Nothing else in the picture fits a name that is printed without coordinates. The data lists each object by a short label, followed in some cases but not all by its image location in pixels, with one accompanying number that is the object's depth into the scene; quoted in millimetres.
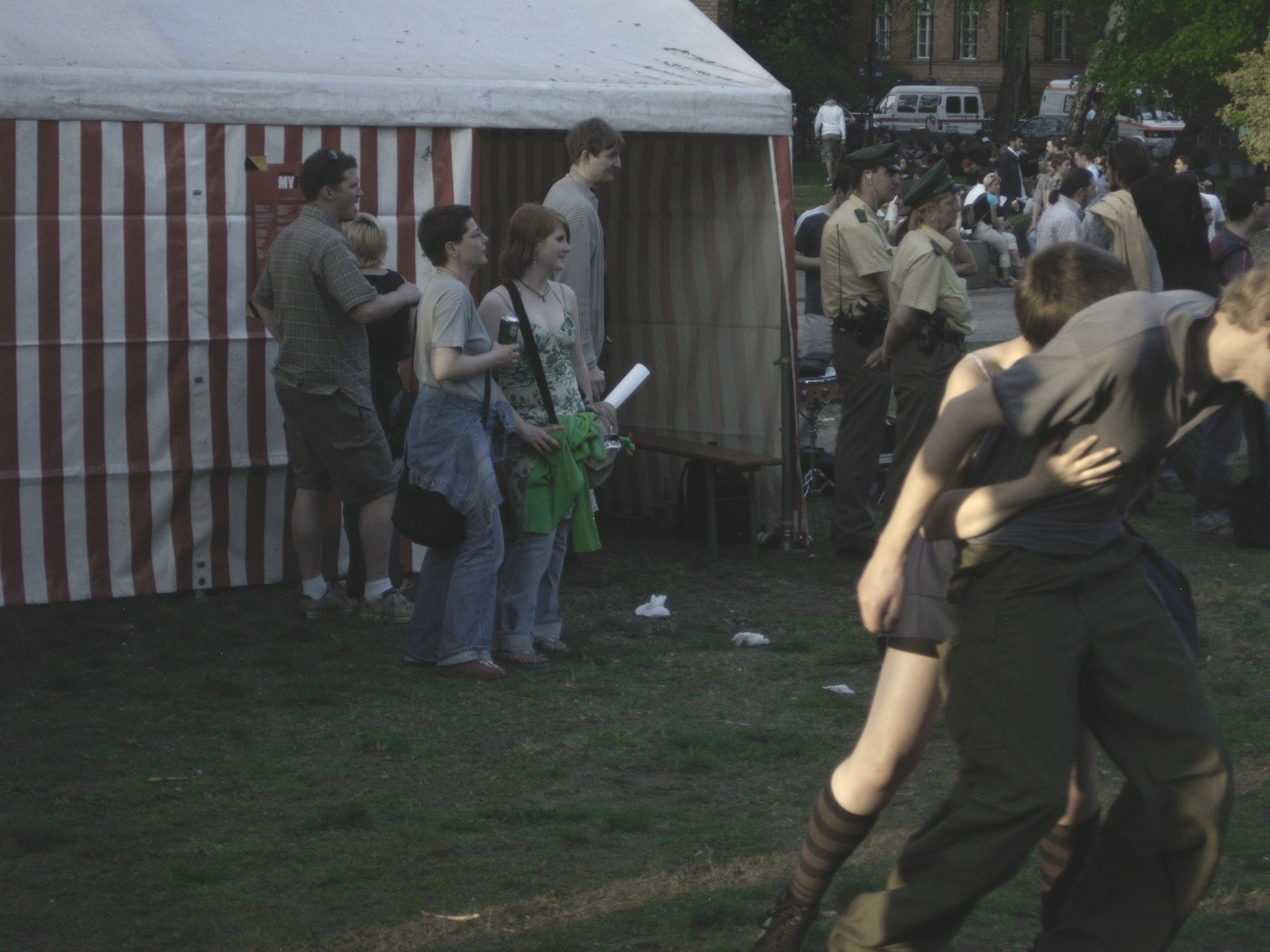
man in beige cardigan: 16591
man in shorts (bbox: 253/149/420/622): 12233
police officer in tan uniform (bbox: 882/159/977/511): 13529
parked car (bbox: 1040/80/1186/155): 88882
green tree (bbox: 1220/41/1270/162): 53066
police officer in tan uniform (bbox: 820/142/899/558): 14569
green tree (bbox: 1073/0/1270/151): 66422
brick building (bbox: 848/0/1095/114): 128053
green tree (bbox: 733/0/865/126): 95351
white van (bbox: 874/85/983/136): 104575
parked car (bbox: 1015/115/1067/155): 93015
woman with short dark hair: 10848
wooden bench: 15168
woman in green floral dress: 11253
